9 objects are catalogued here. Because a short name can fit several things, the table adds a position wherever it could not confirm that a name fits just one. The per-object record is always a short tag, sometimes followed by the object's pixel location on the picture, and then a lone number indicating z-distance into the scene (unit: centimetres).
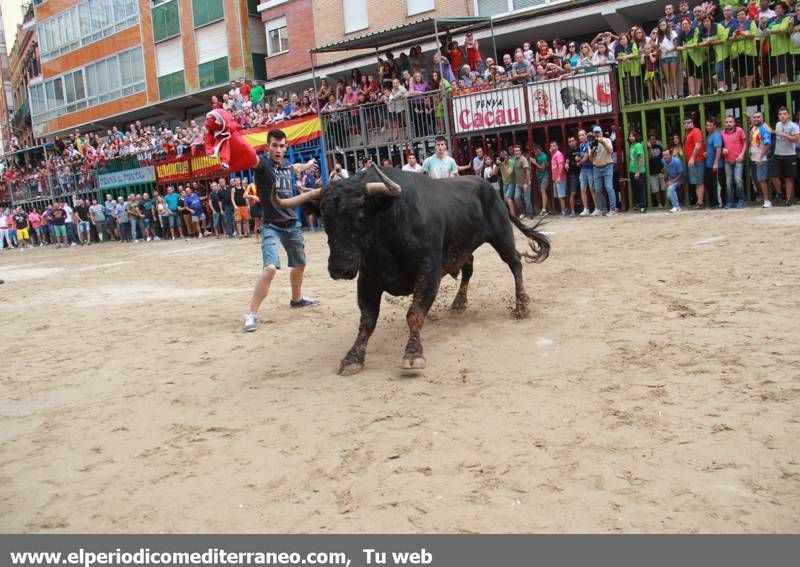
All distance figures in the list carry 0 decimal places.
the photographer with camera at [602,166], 1653
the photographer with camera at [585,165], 1694
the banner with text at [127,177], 2958
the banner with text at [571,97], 1700
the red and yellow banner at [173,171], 2777
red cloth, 772
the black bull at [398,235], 558
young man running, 795
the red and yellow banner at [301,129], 2209
